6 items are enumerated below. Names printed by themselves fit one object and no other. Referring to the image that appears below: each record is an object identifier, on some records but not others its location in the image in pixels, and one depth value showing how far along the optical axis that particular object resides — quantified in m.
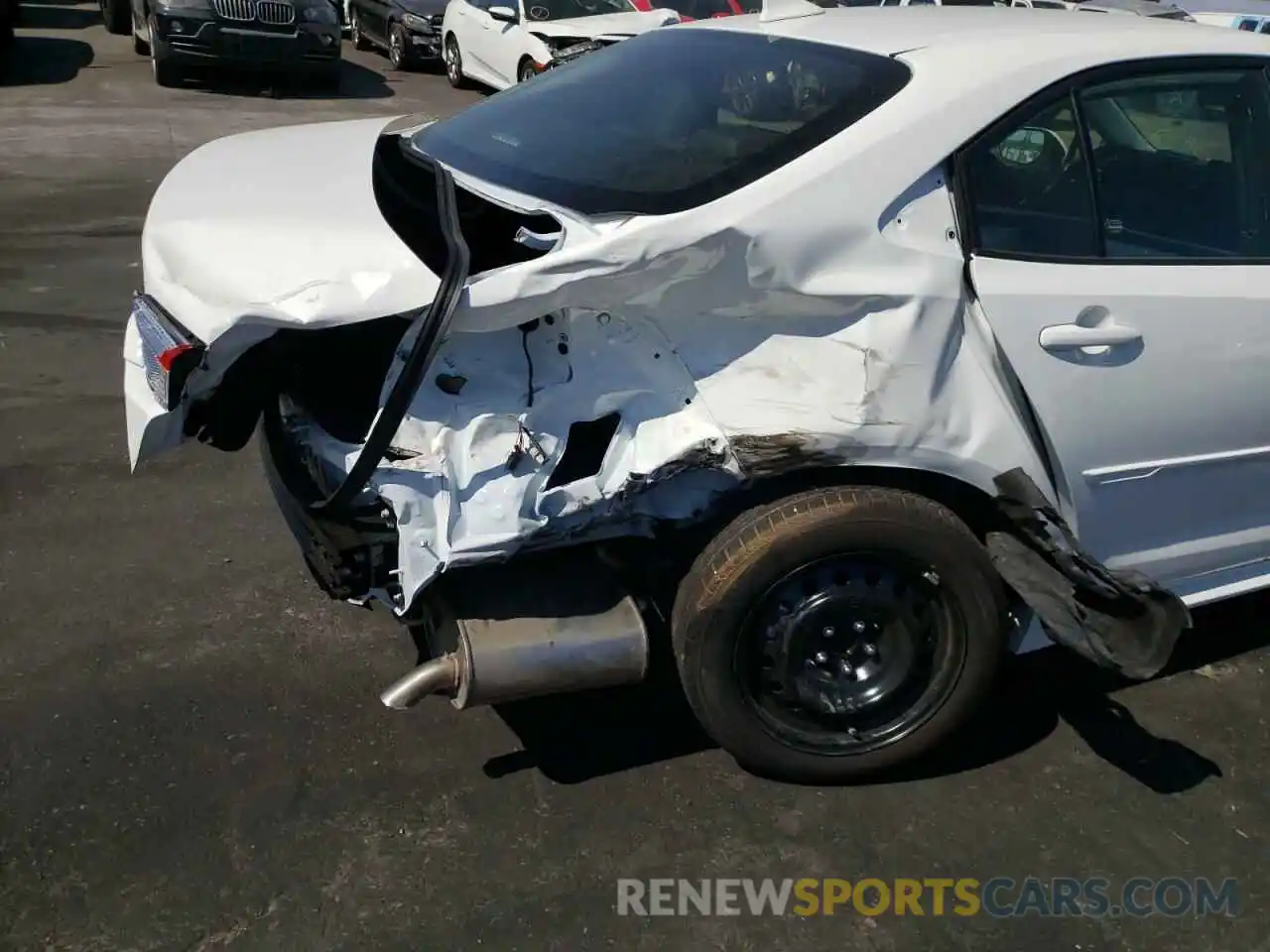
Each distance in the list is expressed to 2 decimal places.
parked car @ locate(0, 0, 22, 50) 13.50
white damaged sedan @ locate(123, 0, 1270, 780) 2.61
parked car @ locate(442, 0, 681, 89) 11.07
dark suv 12.17
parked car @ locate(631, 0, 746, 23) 11.42
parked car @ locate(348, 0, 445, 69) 15.40
